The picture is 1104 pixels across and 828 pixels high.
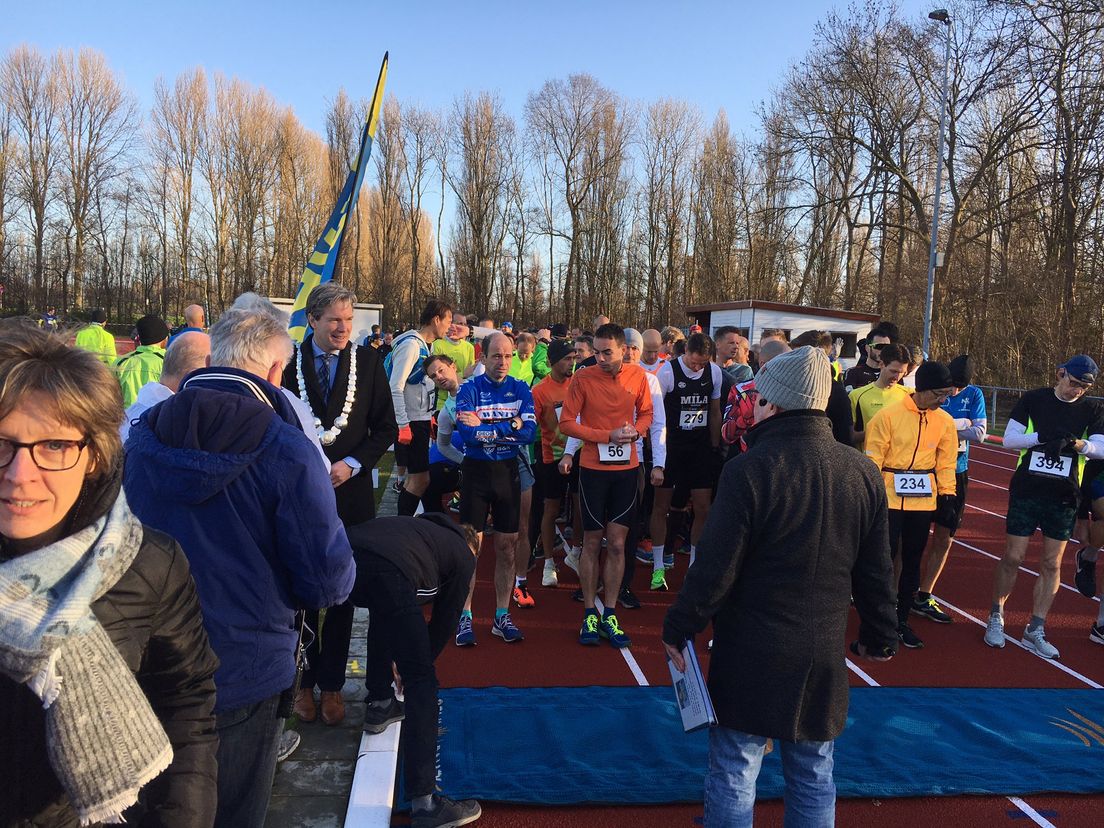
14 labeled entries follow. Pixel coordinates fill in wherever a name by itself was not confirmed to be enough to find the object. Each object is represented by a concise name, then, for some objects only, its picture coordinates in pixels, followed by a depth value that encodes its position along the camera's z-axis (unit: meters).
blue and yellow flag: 6.26
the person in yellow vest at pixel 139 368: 5.21
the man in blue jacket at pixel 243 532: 1.92
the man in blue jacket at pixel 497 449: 4.87
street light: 20.27
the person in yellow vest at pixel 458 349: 8.52
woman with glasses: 1.16
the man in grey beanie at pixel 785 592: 2.34
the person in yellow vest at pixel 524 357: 8.25
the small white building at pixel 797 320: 22.94
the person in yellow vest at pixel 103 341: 7.14
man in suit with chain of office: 3.75
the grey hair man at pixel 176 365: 3.47
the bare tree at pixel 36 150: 40.06
